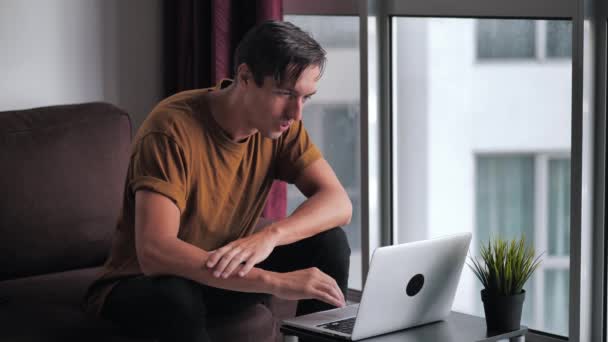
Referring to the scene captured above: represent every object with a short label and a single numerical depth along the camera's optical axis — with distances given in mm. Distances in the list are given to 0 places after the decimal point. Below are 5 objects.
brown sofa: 3632
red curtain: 4351
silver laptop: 3067
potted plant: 3154
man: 3154
